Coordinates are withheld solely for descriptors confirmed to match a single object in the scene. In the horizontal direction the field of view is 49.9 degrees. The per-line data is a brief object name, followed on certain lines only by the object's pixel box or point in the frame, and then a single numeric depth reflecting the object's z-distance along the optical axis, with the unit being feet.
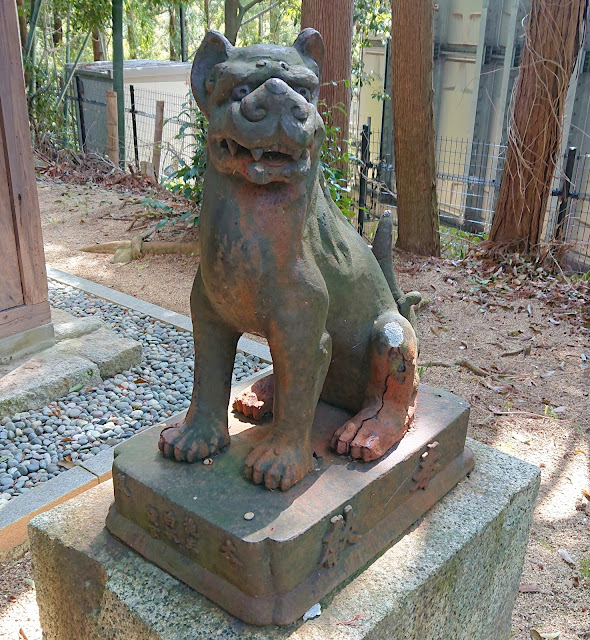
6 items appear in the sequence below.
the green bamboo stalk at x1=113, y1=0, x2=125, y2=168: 33.98
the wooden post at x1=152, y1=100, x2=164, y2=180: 33.40
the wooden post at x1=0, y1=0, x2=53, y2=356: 11.80
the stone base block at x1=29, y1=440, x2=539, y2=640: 5.05
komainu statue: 4.61
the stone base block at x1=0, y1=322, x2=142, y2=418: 11.41
